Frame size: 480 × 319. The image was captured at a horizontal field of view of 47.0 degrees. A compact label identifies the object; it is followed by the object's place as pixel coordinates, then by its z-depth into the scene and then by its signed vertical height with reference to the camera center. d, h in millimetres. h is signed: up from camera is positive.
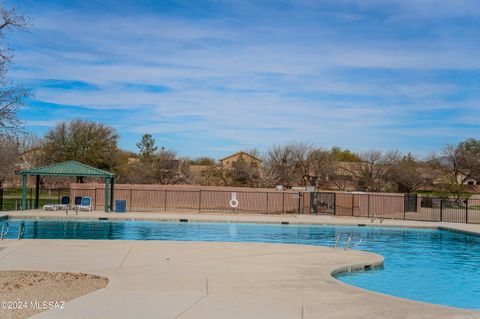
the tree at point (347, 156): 91706 +6551
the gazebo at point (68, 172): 34312 +955
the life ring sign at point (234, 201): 38906 -738
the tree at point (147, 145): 69125 +5505
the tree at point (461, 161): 70438 +4471
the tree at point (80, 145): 58500 +4448
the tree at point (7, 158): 45125 +2403
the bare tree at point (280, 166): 61875 +2970
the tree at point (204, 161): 87069 +4685
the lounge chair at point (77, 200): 35622 -831
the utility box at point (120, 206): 34781 -1129
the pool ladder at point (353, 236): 23853 -2014
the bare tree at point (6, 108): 21500 +3025
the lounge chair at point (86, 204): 34469 -1058
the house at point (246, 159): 64444 +4420
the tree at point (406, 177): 66062 +2079
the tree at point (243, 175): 59500 +1701
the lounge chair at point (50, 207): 33650 -1255
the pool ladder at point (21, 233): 18844 -1696
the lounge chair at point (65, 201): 35500 -916
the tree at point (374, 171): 66188 +2807
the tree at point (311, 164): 67625 +3507
